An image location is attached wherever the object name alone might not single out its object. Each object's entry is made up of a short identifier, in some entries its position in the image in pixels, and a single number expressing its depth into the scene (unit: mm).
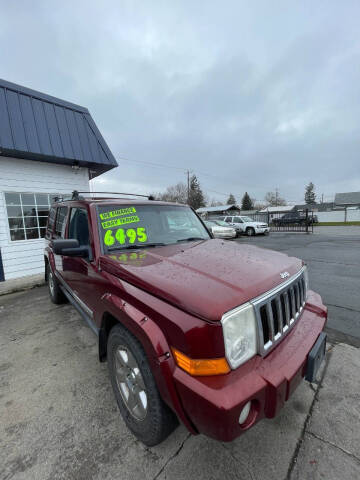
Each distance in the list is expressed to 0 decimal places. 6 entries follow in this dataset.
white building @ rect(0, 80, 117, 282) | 5629
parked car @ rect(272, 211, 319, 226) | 22422
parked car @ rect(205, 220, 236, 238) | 14194
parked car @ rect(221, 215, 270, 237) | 18031
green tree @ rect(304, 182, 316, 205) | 85688
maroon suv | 1210
